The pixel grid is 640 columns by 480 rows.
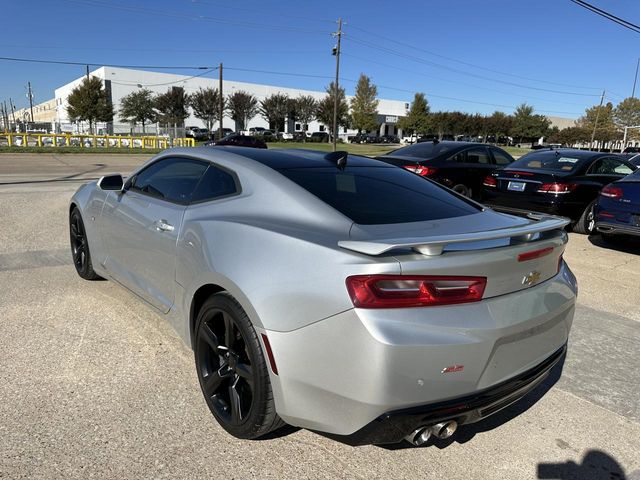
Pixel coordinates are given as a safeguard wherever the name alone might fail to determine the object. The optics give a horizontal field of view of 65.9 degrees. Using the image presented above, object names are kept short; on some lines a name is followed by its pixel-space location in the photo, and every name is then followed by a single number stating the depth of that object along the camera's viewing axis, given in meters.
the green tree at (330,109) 67.12
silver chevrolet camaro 1.95
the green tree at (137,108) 56.75
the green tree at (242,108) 65.44
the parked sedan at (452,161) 9.39
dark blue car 6.68
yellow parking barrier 31.42
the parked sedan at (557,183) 8.21
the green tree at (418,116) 77.12
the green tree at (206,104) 61.88
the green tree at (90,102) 50.50
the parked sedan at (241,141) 30.07
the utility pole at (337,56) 38.16
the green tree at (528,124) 87.00
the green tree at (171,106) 58.91
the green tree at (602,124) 78.62
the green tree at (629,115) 78.06
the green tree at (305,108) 70.75
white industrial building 61.33
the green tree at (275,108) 69.00
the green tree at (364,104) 71.31
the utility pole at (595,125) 74.73
